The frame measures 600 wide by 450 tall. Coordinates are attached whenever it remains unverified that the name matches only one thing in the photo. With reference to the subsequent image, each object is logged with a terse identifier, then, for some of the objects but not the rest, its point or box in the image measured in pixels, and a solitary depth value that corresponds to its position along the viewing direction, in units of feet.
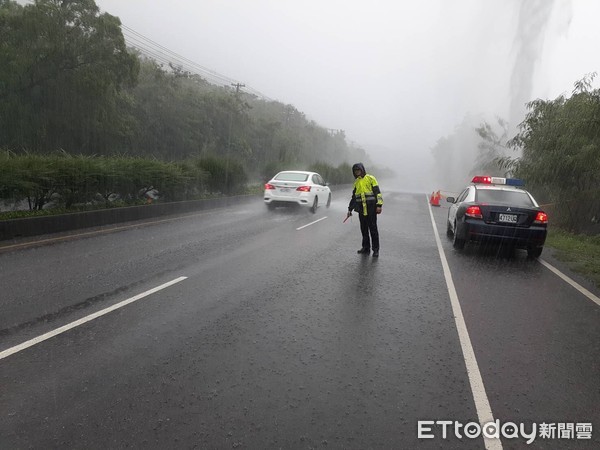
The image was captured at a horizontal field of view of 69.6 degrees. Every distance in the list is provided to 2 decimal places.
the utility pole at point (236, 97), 134.10
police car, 27.68
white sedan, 53.36
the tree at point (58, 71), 74.23
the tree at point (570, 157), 40.16
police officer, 27.76
